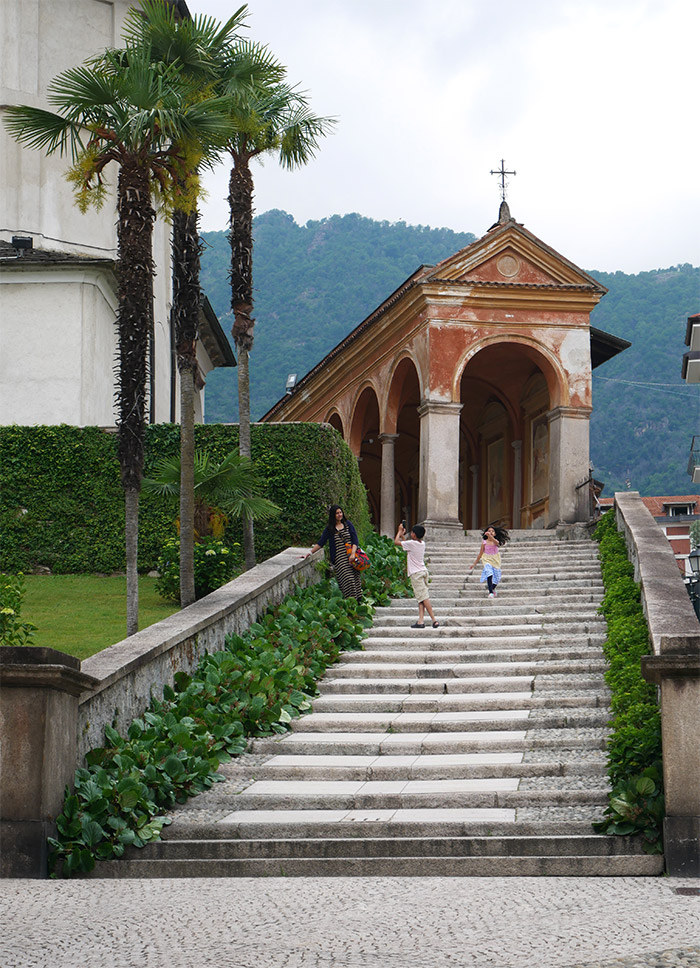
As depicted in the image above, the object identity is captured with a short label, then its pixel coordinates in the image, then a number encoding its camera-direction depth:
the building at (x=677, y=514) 68.19
